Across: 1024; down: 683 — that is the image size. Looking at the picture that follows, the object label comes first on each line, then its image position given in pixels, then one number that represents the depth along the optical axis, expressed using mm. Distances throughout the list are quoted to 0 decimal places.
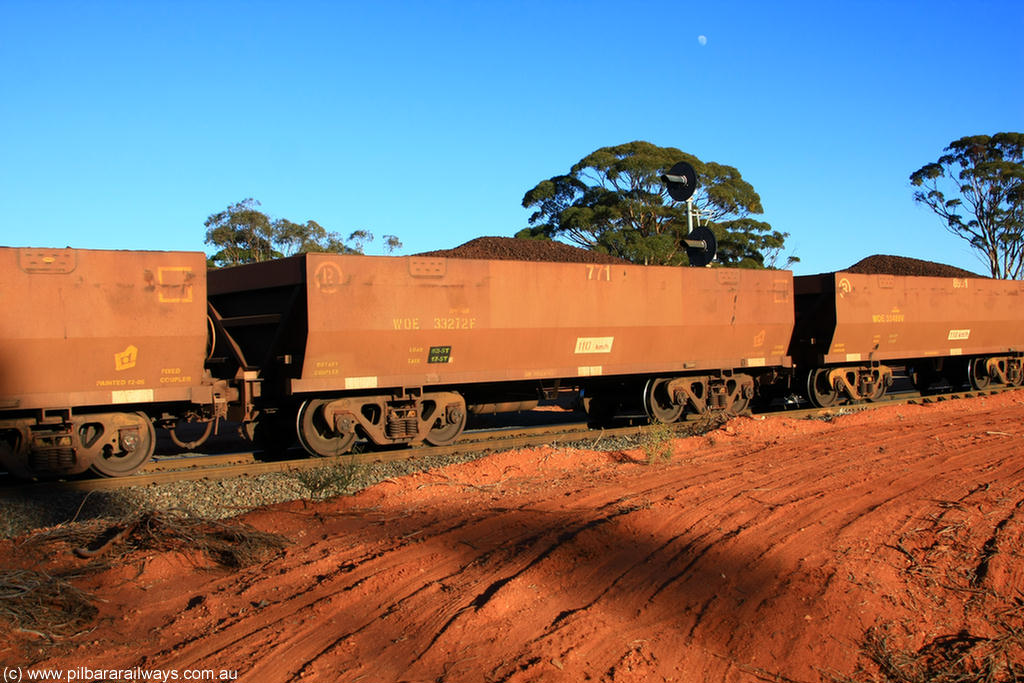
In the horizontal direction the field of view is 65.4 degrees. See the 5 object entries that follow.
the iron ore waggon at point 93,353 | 9336
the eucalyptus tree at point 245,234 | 37750
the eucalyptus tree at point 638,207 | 42844
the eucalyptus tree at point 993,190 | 44656
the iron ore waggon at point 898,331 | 16594
